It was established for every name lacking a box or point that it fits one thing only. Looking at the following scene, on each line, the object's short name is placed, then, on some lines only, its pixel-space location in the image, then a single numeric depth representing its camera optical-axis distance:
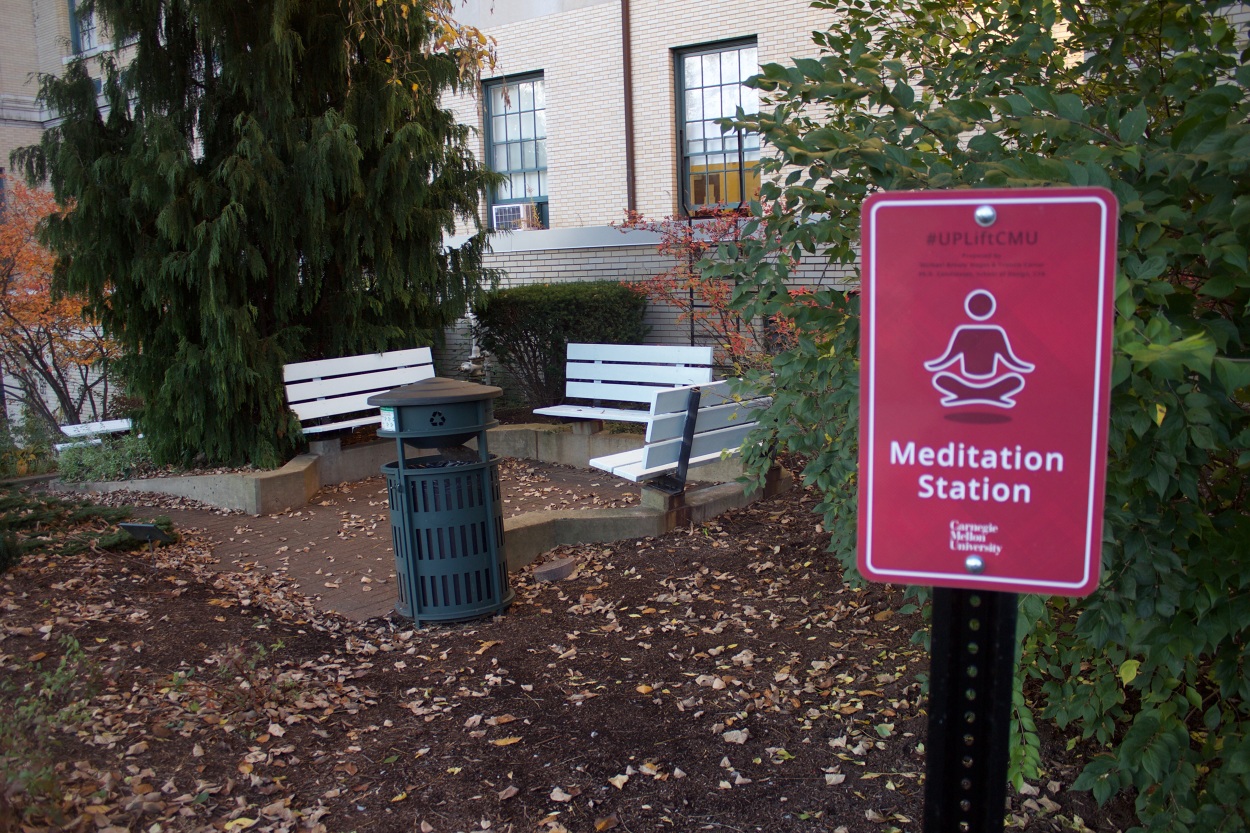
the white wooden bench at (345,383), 9.31
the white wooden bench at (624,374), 9.41
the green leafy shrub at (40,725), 3.16
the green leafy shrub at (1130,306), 2.16
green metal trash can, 5.48
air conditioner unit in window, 14.62
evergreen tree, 8.61
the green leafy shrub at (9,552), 5.62
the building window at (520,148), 14.58
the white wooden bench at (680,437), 6.64
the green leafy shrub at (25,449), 11.55
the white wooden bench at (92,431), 11.04
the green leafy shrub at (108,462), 9.65
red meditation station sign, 1.54
